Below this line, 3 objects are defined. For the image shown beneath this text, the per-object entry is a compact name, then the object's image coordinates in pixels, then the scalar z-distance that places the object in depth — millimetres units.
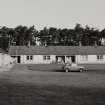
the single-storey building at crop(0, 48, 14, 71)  42750
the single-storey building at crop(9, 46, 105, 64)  63000
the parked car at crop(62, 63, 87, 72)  32656
